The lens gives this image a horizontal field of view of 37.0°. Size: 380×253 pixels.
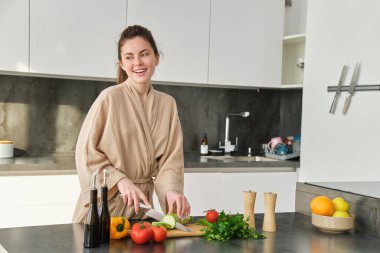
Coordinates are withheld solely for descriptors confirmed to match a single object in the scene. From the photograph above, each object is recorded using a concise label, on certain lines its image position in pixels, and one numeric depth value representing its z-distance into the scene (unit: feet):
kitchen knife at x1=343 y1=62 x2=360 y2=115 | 12.67
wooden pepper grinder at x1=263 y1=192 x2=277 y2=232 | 6.88
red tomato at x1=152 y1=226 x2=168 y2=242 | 6.07
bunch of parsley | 6.32
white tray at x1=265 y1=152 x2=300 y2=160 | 14.35
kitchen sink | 14.52
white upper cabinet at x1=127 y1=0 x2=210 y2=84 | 12.99
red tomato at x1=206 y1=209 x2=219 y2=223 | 6.77
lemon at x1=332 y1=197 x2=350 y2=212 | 7.02
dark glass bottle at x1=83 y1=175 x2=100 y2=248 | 5.84
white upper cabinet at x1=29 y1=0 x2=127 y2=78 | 11.95
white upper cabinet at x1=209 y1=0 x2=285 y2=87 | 13.85
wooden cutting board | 6.42
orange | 6.97
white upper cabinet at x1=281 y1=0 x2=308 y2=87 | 15.01
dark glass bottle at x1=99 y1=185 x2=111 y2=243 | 6.01
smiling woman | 7.42
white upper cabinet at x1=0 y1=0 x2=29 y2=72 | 11.61
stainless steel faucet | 15.14
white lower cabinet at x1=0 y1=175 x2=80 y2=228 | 11.00
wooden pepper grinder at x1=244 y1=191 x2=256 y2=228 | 7.01
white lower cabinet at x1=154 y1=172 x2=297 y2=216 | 12.85
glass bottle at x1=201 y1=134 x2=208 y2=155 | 14.79
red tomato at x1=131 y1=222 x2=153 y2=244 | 5.97
